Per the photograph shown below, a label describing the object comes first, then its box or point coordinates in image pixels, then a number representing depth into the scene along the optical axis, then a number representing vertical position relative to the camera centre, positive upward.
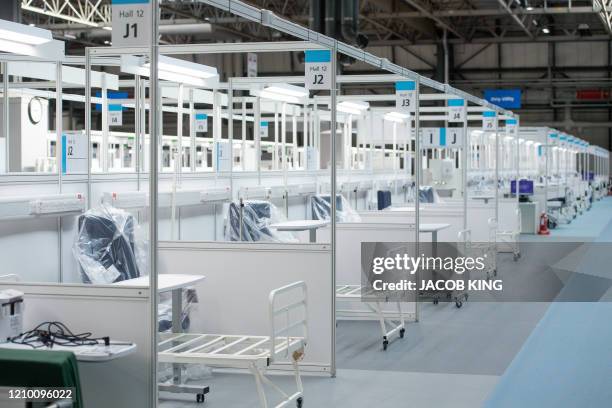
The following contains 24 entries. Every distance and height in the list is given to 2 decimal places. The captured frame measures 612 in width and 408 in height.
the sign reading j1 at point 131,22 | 3.88 +0.70
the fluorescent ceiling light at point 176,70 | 6.46 +0.83
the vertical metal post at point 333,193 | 6.03 -0.08
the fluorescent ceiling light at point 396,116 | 14.33 +1.07
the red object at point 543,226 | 17.38 -0.86
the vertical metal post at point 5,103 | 6.66 +0.57
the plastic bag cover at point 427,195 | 13.77 -0.20
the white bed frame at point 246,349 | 4.75 -0.95
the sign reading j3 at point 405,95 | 8.62 +0.84
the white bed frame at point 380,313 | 7.17 -1.14
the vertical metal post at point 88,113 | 6.56 +0.50
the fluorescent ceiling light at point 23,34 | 5.30 +0.89
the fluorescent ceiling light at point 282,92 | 8.63 +0.88
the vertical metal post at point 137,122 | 7.36 +0.50
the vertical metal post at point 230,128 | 8.91 +0.55
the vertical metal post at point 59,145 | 6.27 +0.26
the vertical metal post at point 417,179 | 8.01 +0.02
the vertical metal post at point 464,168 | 10.20 +0.16
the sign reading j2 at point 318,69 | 6.14 +0.77
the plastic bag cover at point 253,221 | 8.31 -0.38
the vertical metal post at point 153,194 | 3.83 -0.06
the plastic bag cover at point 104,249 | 5.99 -0.46
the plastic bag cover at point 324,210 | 10.16 -0.33
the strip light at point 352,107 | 11.39 +0.98
